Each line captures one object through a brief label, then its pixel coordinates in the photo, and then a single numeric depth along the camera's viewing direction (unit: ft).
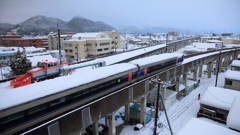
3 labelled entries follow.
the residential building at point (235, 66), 90.02
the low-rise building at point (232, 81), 69.62
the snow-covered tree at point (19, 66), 66.33
